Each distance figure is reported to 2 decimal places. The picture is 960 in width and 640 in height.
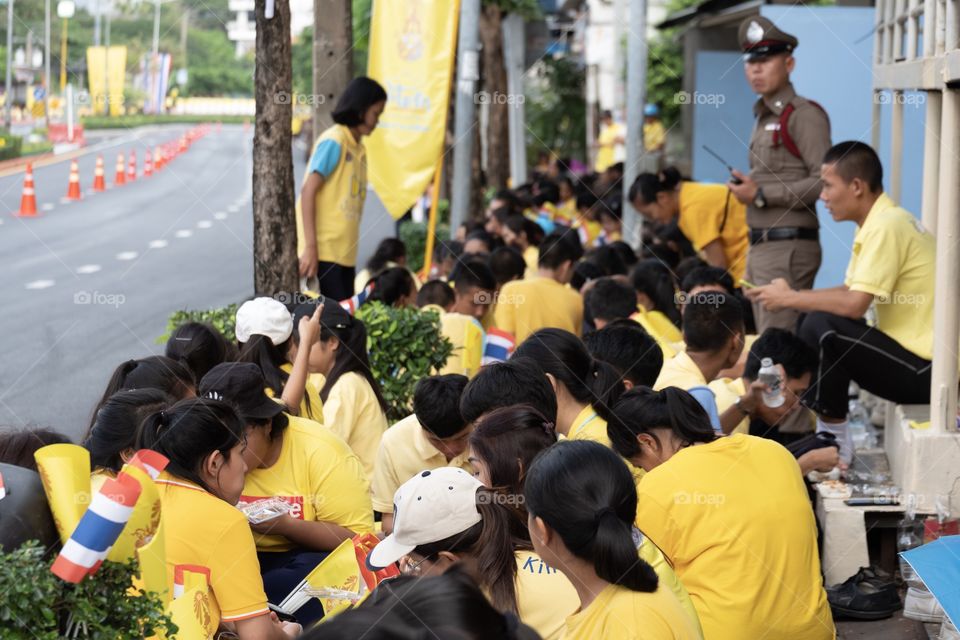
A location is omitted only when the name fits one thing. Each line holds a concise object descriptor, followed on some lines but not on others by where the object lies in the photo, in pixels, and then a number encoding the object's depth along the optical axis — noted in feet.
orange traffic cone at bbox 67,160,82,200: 80.43
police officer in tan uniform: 25.89
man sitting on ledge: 20.63
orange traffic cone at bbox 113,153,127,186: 96.84
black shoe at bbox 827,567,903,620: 17.08
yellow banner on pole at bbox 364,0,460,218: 30.50
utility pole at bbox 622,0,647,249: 37.27
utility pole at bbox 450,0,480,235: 34.01
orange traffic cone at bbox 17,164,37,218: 69.41
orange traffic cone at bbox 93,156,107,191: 89.81
